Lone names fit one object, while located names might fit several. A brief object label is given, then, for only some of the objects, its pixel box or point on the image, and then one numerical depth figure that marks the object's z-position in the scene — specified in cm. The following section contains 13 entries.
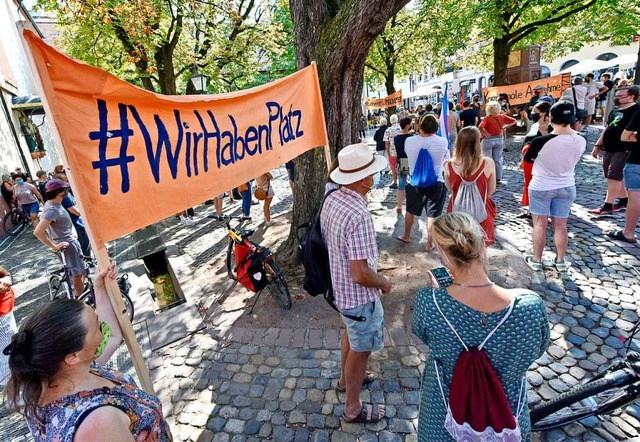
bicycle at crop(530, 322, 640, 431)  222
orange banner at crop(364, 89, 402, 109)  1796
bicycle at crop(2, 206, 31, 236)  1095
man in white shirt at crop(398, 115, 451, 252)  485
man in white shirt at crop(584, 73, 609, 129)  1237
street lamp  1040
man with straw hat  219
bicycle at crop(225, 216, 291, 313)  432
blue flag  556
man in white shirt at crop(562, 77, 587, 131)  1107
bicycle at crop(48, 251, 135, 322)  463
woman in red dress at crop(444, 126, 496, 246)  368
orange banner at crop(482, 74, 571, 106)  1173
